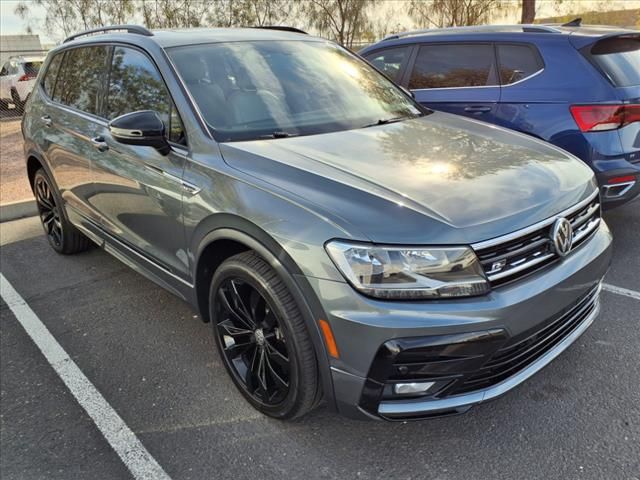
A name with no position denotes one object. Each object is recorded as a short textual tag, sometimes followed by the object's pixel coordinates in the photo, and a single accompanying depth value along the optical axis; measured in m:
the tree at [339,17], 20.86
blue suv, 3.90
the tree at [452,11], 20.84
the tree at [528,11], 17.28
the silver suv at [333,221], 1.96
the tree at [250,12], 18.22
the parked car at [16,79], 15.15
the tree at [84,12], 16.64
